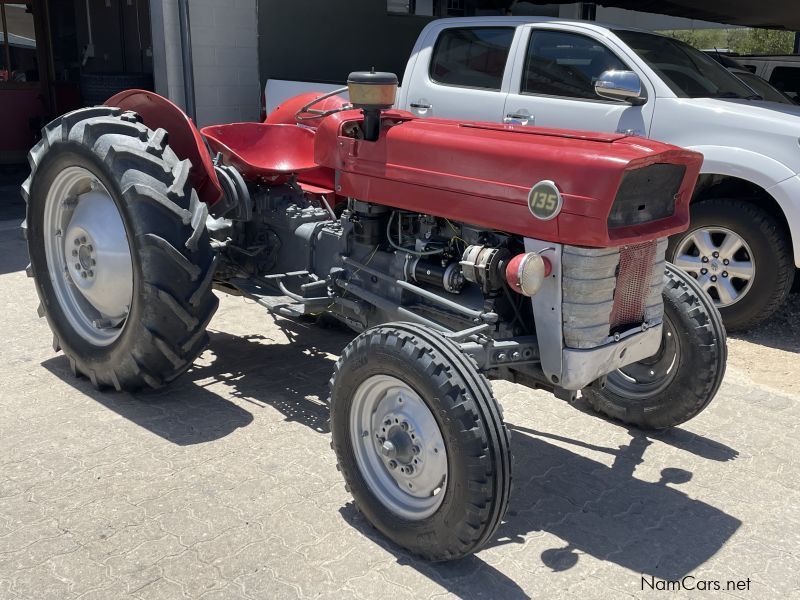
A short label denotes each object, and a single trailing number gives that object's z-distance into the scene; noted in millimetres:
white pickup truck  5387
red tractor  2791
